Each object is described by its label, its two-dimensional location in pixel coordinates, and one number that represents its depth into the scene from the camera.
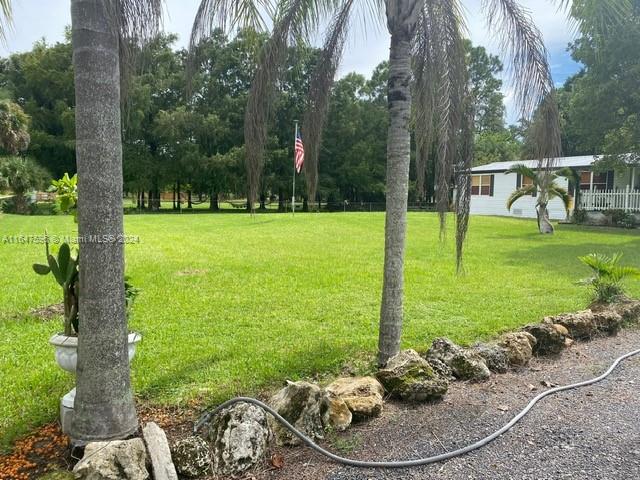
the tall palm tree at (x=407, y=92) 3.61
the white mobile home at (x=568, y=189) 21.00
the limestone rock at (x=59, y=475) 2.18
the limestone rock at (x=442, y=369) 3.52
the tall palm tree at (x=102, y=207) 2.22
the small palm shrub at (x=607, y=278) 5.67
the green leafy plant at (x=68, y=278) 2.75
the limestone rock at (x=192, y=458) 2.24
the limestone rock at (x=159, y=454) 2.13
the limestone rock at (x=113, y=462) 2.03
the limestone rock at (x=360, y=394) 2.93
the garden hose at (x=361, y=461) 2.45
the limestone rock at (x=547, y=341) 4.32
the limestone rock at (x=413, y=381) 3.17
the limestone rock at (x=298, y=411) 2.65
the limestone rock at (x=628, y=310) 5.48
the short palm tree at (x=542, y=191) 16.47
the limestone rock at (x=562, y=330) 4.43
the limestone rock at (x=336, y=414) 2.79
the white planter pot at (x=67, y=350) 2.66
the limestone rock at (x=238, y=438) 2.34
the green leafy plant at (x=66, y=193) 3.25
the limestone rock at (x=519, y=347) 3.99
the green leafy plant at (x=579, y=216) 21.33
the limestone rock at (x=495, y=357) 3.83
